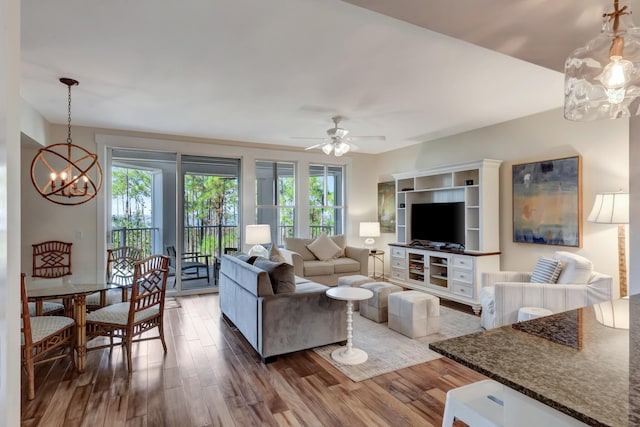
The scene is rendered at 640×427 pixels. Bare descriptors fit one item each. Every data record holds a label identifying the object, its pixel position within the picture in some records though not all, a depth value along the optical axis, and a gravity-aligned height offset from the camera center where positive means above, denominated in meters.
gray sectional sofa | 3.01 -0.93
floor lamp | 3.25 -0.01
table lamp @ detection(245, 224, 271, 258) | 5.31 -0.35
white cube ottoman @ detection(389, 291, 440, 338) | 3.54 -1.07
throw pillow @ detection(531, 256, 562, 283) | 3.42 -0.59
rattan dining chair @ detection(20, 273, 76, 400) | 2.38 -0.91
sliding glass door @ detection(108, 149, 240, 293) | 5.51 +0.11
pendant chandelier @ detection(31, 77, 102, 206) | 4.76 +0.66
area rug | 2.89 -1.30
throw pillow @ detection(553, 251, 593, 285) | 3.23 -0.55
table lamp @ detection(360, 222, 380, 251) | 6.57 -0.28
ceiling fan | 4.46 +0.99
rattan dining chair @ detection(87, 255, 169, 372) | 2.87 -0.88
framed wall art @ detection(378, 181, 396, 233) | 6.87 +0.18
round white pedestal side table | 3.01 -1.12
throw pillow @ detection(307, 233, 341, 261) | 5.93 -0.59
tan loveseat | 5.43 -0.80
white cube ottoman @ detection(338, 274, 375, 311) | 4.37 -0.88
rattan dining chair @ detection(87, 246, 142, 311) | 3.46 -0.67
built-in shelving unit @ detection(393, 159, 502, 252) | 4.72 +0.34
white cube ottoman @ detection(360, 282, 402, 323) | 4.02 -1.06
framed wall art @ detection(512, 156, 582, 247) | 3.99 +0.15
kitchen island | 0.76 -0.42
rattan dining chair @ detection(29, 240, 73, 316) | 4.67 -0.60
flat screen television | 5.21 -0.13
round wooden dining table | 2.74 -0.68
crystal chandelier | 1.36 +0.61
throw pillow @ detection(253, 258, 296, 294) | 3.14 -0.59
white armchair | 3.13 -0.77
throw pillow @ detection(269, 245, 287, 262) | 5.02 -0.60
